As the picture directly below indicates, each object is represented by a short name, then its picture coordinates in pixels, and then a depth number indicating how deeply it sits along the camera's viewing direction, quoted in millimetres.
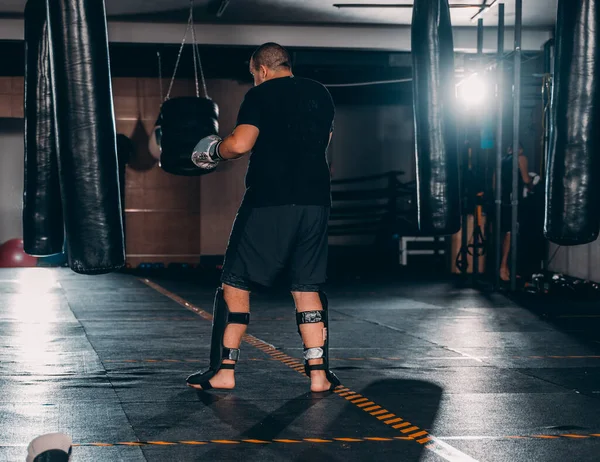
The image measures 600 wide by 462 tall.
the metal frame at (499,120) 11164
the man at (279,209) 4887
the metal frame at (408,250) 16531
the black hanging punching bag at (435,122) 4965
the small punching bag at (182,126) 11430
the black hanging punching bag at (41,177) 4664
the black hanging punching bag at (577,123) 4344
